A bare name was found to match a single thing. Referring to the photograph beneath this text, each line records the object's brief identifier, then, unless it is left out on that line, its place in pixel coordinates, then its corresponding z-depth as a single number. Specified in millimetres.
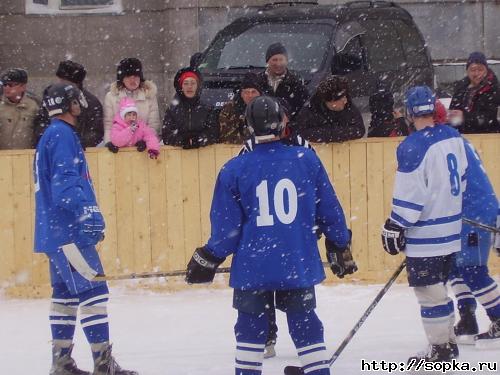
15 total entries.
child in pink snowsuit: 18921
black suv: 22166
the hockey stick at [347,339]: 13483
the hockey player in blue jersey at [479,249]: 14350
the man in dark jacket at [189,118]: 18906
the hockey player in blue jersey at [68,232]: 13454
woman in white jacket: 19795
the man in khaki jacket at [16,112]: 18980
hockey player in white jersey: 13446
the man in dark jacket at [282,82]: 18906
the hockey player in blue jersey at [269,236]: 11868
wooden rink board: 18936
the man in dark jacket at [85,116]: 19306
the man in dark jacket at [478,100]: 19706
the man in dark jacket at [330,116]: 18684
